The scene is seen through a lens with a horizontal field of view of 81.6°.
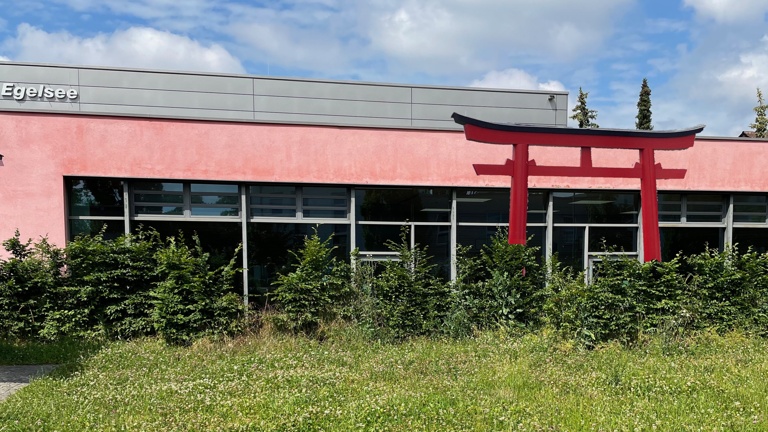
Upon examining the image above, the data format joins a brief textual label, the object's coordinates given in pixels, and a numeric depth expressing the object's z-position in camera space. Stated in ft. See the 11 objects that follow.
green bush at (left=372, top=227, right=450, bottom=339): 23.97
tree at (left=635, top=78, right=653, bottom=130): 123.34
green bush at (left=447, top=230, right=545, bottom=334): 24.48
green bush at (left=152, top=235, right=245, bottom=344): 23.45
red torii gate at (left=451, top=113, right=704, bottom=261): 27.09
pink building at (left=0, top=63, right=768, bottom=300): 28.35
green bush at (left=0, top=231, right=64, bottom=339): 23.75
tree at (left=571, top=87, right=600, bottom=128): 119.75
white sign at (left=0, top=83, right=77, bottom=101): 43.07
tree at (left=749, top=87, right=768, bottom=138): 94.02
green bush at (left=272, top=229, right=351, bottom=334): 24.30
